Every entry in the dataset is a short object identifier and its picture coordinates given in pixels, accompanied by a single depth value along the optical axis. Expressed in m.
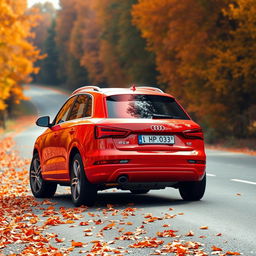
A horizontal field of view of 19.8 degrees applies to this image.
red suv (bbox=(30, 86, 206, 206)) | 10.38
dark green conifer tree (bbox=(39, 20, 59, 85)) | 137.75
